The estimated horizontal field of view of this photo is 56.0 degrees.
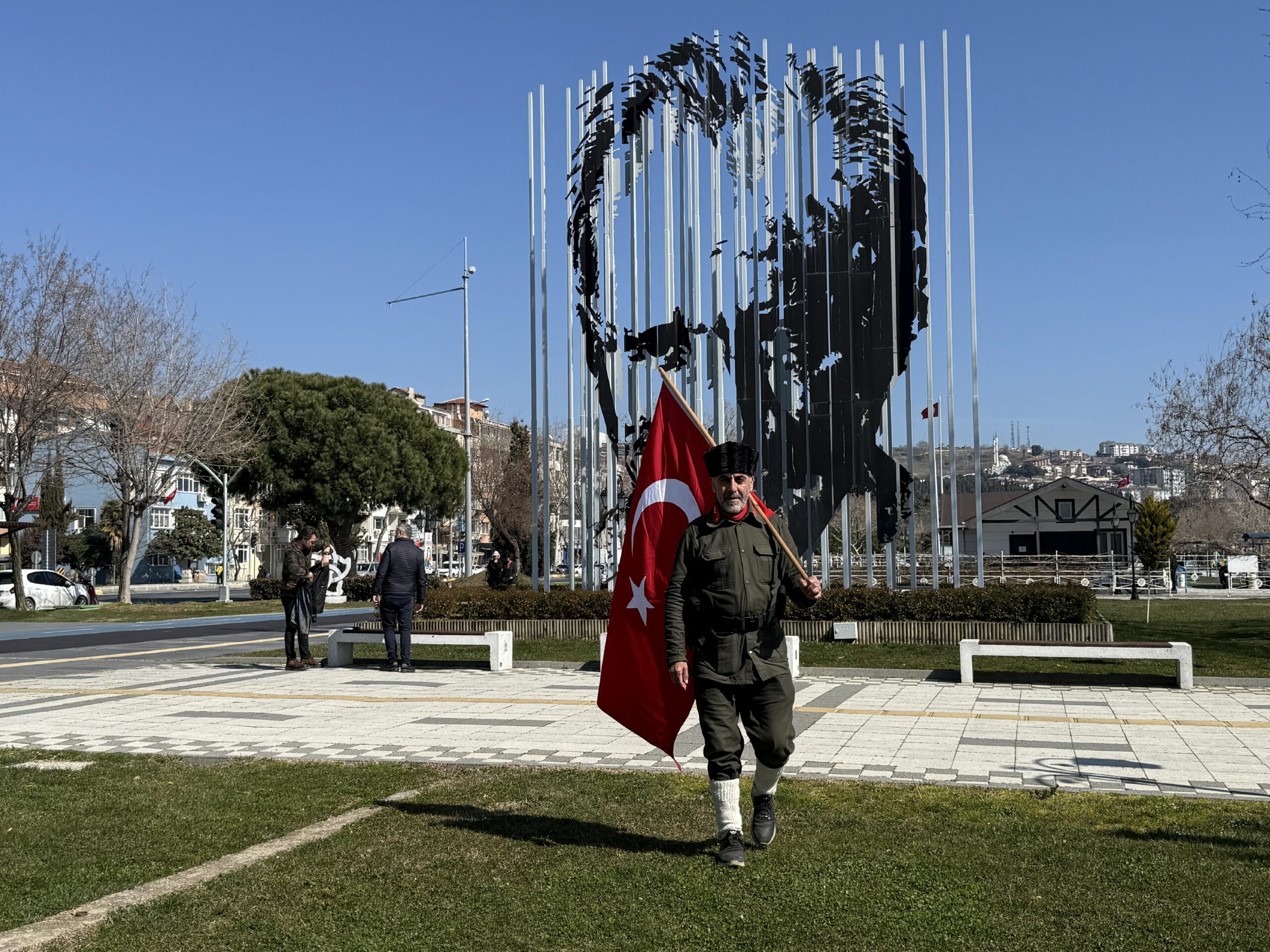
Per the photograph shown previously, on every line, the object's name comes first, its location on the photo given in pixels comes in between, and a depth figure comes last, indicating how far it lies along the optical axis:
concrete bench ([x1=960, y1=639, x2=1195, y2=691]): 11.95
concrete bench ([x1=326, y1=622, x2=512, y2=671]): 14.54
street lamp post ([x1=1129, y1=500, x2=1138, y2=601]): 35.47
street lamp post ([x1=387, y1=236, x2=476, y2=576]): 40.50
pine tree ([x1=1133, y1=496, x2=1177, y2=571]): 46.00
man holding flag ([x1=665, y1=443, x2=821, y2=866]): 5.44
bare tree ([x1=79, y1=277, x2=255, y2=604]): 34.28
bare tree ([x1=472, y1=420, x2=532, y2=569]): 56.19
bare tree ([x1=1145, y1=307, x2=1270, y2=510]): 33.34
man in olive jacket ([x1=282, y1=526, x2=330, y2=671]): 14.77
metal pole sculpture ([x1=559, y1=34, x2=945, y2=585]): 17.77
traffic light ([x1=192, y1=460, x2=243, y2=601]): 40.03
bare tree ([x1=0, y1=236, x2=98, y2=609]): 31.70
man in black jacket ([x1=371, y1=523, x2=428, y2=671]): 14.28
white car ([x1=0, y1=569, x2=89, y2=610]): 34.97
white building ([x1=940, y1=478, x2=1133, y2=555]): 62.00
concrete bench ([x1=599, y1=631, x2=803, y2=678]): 13.27
